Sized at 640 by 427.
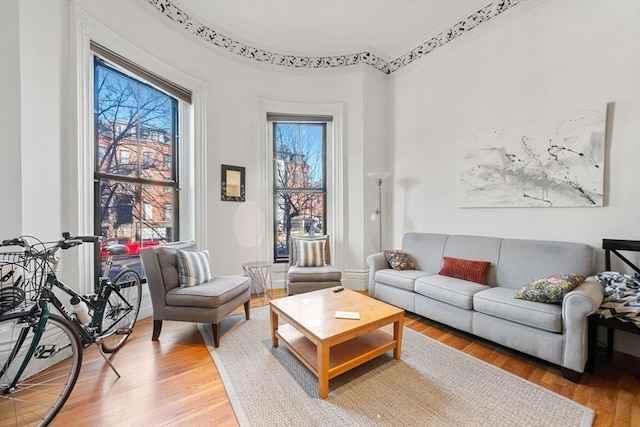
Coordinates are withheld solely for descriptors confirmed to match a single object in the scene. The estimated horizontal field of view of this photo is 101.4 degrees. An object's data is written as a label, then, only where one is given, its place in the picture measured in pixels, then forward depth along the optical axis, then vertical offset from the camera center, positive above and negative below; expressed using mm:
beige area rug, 1494 -1194
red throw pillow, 2689 -638
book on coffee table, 1975 -807
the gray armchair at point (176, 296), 2266 -764
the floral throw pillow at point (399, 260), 3286 -641
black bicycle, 1373 -769
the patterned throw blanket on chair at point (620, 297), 1771 -636
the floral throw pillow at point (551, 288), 1934 -599
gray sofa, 1813 -757
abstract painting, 2352 +481
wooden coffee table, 1705 -850
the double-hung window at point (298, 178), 4172 +502
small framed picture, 3641 +374
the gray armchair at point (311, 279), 3322 -885
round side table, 3471 -990
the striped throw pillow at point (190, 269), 2453 -571
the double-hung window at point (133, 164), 2648 +514
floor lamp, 3695 +324
